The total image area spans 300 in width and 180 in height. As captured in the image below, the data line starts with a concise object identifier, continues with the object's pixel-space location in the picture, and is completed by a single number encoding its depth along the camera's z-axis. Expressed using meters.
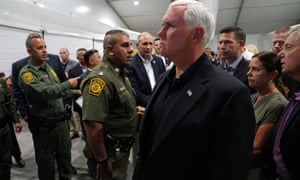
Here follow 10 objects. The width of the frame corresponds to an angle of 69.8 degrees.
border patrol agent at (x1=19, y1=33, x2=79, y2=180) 1.91
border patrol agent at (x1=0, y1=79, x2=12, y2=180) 2.08
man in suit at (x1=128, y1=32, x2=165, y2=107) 2.30
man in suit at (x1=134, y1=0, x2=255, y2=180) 0.69
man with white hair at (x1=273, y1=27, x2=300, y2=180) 0.98
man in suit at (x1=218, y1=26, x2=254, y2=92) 2.07
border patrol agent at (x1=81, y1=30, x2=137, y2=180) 1.35
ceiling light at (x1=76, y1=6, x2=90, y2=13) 5.43
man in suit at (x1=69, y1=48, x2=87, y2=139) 3.74
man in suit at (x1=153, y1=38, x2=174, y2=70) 3.61
